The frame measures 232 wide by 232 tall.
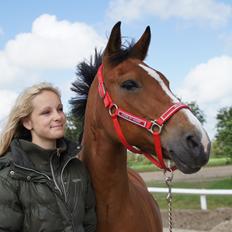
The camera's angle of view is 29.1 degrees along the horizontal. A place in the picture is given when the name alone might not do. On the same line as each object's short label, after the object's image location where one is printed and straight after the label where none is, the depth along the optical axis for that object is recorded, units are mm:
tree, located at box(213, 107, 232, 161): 15109
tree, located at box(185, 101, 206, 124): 21450
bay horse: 2707
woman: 2740
